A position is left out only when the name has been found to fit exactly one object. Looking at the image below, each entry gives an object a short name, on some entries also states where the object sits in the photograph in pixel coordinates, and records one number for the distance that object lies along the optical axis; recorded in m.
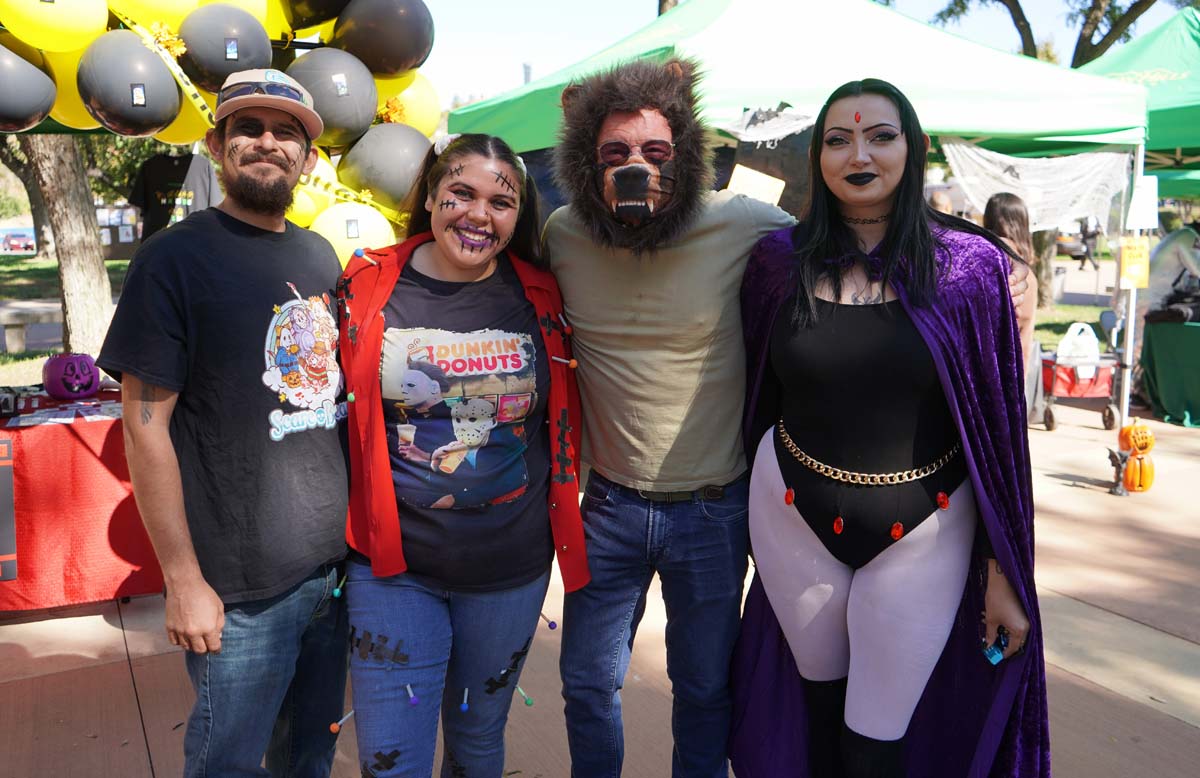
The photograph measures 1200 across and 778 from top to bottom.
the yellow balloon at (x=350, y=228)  4.03
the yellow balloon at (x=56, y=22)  3.84
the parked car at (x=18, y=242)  28.34
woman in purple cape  1.99
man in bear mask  2.21
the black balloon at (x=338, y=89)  4.17
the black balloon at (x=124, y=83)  3.95
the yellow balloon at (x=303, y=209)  4.11
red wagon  7.86
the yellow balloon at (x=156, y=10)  4.06
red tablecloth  3.79
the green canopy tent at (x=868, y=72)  6.19
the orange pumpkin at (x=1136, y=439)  5.71
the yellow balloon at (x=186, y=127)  4.54
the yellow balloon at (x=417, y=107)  4.92
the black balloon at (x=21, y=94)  4.00
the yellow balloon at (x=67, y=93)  4.32
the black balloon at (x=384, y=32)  4.44
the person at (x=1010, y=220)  5.66
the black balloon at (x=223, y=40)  3.97
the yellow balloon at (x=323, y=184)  4.17
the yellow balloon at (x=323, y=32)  4.79
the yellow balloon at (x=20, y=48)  4.18
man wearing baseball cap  1.82
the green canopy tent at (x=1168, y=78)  9.27
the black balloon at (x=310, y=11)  4.55
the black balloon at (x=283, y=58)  4.71
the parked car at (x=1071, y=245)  30.79
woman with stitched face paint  1.98
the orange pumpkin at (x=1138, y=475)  5.84
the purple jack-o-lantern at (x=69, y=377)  4.25
